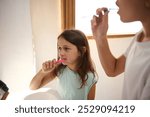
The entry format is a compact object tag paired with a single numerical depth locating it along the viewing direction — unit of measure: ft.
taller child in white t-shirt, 1.98
